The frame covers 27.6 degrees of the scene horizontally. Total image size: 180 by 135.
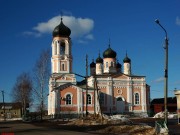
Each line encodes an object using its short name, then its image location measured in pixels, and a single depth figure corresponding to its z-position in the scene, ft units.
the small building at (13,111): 304.26
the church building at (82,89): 202.49
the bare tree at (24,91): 233.31
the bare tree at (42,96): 172.83
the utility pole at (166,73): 70.23
